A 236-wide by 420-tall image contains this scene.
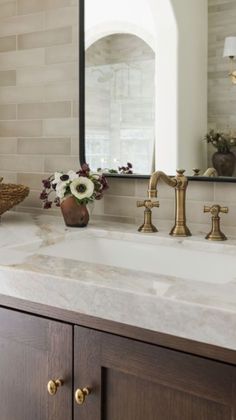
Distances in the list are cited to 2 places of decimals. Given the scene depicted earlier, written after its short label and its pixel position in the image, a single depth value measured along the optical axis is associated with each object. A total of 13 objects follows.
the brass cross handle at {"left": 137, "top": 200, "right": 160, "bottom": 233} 1.41
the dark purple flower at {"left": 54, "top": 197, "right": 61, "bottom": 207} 1.52
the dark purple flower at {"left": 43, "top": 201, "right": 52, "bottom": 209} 1.54
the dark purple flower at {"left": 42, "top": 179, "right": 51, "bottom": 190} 1.52
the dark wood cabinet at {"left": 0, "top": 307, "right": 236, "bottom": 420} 0.81
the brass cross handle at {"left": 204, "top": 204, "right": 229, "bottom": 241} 1.32
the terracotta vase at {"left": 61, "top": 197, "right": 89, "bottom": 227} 1.48
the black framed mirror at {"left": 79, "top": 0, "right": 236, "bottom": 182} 1.38
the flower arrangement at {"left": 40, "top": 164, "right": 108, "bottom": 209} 1.45
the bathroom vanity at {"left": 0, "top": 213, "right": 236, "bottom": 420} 0.79
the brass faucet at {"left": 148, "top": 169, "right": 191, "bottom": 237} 1.36
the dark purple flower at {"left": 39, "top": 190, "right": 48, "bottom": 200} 1.51
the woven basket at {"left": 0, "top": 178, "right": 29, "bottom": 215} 1.55
